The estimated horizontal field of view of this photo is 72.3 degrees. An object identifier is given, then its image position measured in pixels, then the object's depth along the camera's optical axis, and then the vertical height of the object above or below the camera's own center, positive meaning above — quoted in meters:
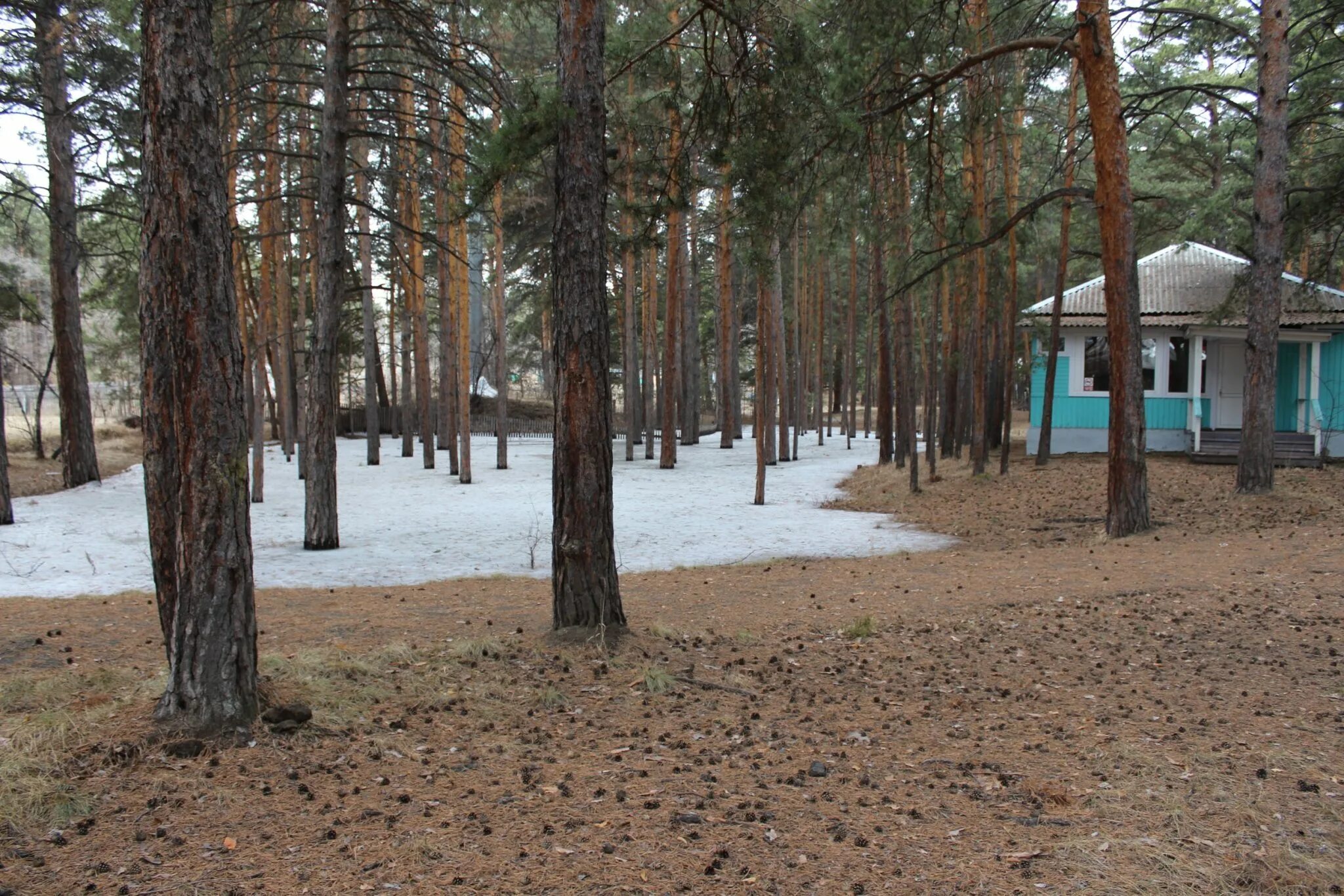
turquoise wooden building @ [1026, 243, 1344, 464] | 19.19 +1.04
